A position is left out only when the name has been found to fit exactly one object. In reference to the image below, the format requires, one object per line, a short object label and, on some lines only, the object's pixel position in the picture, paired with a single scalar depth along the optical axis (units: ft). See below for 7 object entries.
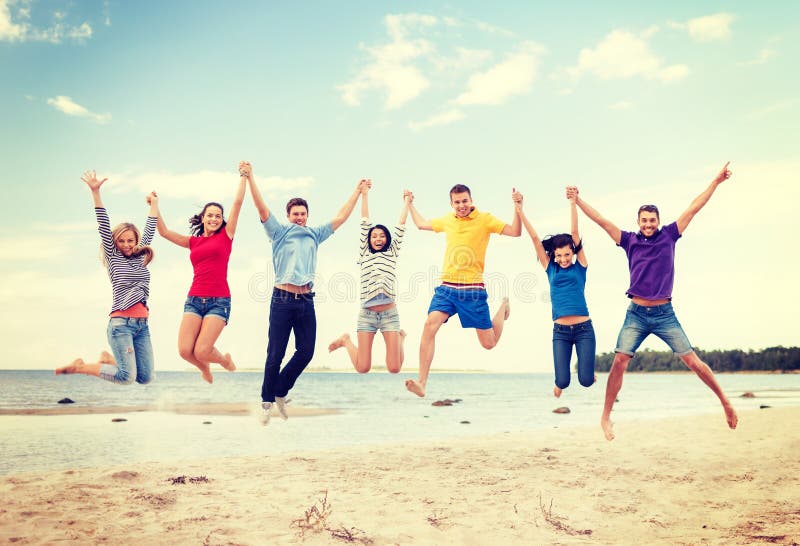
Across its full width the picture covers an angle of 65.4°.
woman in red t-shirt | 30.30
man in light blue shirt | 30.25
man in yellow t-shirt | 32.27
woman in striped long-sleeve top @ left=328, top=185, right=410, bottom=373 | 34.55
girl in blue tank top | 31.94
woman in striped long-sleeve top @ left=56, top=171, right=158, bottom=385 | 30.22
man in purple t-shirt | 30.25
